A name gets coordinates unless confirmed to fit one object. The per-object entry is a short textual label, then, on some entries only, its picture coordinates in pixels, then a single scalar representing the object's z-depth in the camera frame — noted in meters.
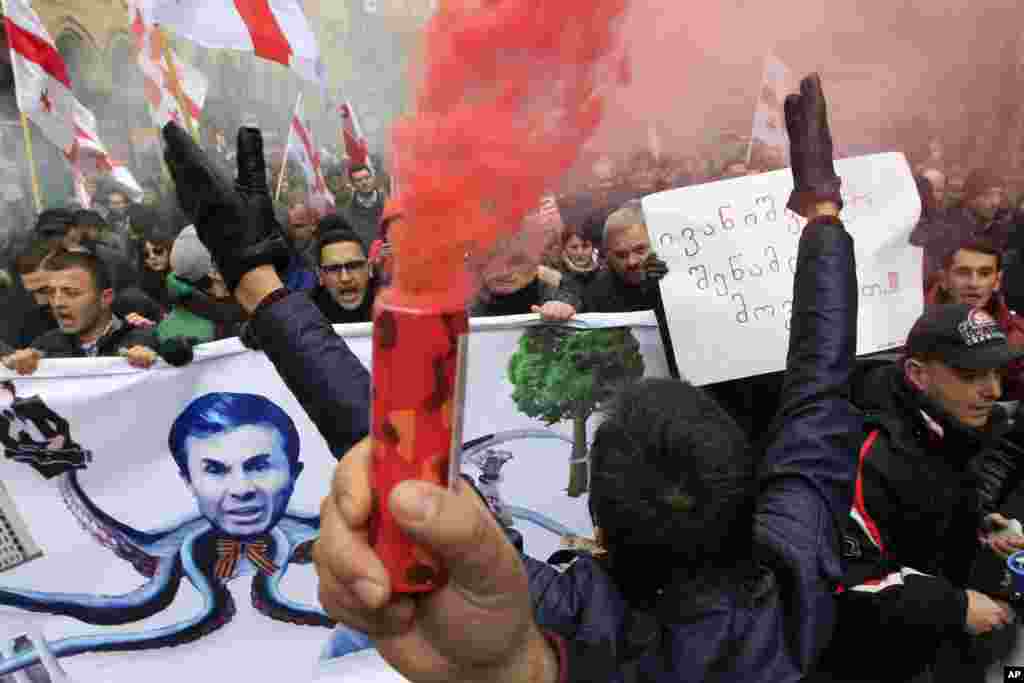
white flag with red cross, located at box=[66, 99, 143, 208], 4.17
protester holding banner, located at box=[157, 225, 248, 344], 2.99
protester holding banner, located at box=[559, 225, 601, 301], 3.70
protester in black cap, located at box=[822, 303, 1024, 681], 1.59
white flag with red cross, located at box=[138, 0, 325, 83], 3.41
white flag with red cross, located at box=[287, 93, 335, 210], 4.73
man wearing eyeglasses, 3.21
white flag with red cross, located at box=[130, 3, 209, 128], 4.11
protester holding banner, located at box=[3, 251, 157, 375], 2.77
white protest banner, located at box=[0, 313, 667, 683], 2.26
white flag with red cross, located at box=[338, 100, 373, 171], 5.06
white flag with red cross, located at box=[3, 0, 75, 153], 3.74
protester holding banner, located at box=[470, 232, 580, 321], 3.07
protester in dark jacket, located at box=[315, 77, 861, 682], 1.02
